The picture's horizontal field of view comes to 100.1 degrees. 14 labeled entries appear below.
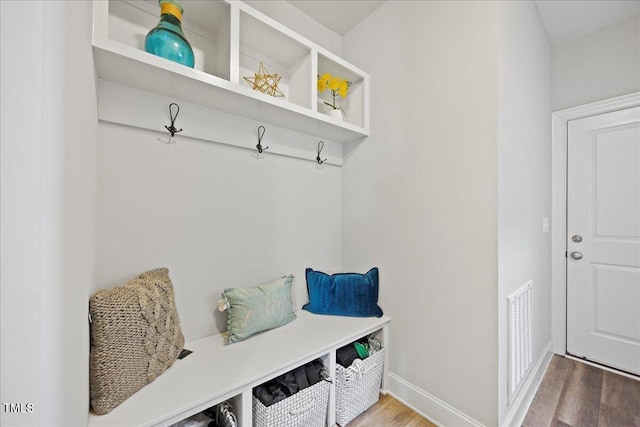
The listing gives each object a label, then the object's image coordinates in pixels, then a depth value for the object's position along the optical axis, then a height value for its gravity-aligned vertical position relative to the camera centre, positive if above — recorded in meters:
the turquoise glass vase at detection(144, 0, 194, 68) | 1.10 +0.73
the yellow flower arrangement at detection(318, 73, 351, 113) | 1.76 +0.86
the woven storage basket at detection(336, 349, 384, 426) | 1.44 -0.96
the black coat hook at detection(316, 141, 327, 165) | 1.90 +0.47
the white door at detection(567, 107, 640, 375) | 1.92 -0.17
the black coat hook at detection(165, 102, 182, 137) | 1.30 +0.45
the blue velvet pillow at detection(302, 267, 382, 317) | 1.71 -0.52
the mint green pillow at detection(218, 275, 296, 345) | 1.38 -0.51
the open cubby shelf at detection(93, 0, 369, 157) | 1.07 +0.79
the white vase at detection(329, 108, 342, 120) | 1.73 +0.65
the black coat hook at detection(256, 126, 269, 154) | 1.59 +0.44
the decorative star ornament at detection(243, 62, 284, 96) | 1.49 +0.75
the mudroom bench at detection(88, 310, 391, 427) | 0.94 -0.67
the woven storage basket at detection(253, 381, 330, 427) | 1.15 -0.88
